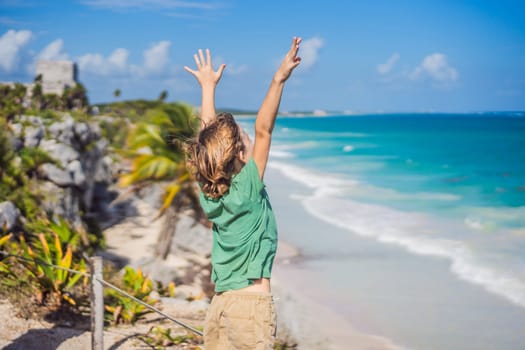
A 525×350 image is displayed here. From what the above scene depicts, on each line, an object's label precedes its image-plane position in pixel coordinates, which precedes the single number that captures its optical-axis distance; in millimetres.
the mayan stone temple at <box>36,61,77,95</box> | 37406
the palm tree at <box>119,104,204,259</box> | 11242
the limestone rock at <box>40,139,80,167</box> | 9797
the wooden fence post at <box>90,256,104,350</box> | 3979
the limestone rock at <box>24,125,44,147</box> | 9749
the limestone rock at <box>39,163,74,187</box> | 9439
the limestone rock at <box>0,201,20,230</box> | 6871
